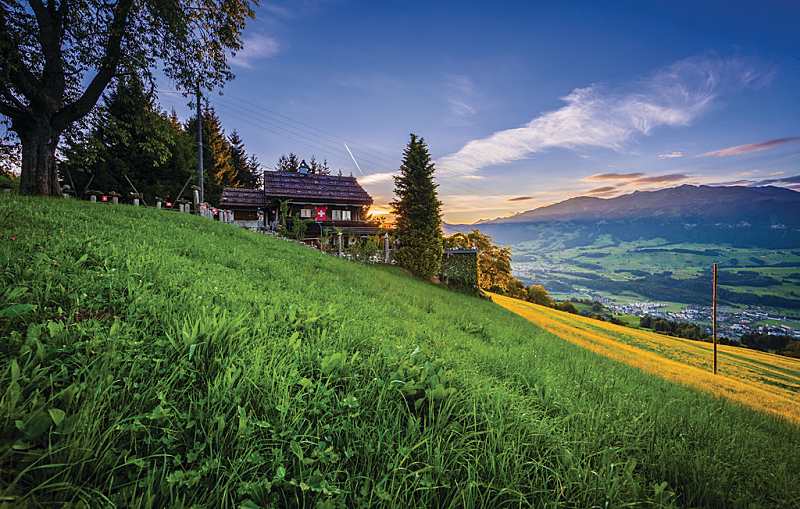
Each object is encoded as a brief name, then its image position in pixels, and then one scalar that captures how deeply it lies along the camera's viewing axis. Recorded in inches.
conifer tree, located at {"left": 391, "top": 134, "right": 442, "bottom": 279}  834.8
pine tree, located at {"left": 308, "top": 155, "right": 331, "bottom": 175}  2723.9
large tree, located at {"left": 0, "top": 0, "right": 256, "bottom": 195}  417.4
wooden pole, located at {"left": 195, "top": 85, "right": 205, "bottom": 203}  748.0
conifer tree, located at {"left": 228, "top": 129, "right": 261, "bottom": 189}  2148.1
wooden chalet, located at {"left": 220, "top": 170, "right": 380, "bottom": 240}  1207.6
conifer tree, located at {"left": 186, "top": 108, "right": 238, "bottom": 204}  1628.9
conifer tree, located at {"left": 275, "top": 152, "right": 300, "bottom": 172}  2582.4
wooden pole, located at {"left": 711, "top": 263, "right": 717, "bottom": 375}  810.2
